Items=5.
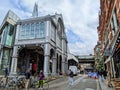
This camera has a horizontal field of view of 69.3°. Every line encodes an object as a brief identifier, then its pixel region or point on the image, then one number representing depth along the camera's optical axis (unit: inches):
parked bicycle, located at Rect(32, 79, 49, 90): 370.9
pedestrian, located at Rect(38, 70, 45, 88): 371.0
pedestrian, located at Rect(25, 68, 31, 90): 346.3
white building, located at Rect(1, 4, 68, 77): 645.9
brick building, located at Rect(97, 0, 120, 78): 305.6
